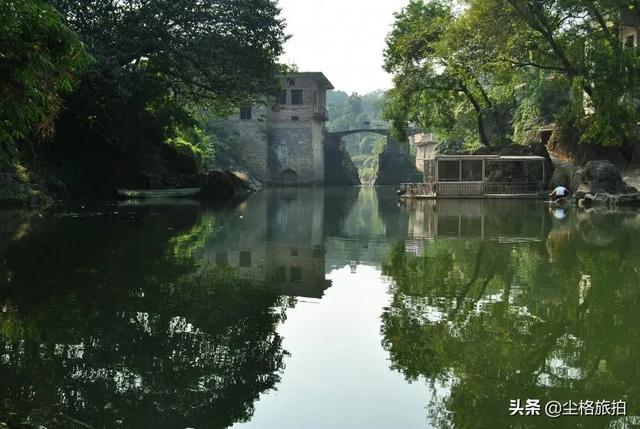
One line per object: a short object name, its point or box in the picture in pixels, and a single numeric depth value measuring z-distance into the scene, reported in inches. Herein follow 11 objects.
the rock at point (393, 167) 2896.2
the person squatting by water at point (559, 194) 1076.6
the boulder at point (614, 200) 991.6
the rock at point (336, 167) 2657.5
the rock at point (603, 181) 1042.7
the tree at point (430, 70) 1148.5
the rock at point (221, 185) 1402.6
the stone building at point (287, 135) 2326.5
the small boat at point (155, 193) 1183.6
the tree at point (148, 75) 1051.3
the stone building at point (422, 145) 2613.4
